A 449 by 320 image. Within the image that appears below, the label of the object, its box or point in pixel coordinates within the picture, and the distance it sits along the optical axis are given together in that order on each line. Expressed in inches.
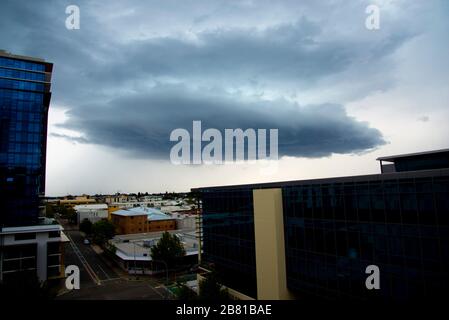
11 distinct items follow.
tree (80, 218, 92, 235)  3233.3
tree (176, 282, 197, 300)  1154.7
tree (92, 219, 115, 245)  2600.9
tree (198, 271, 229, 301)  1085.3
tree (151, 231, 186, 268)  1820.9
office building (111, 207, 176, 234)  3095.5
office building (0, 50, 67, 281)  1825.3
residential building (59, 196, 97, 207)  6594.0
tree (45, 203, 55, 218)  4475.9
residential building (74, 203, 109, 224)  3840.6
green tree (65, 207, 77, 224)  4308.3
